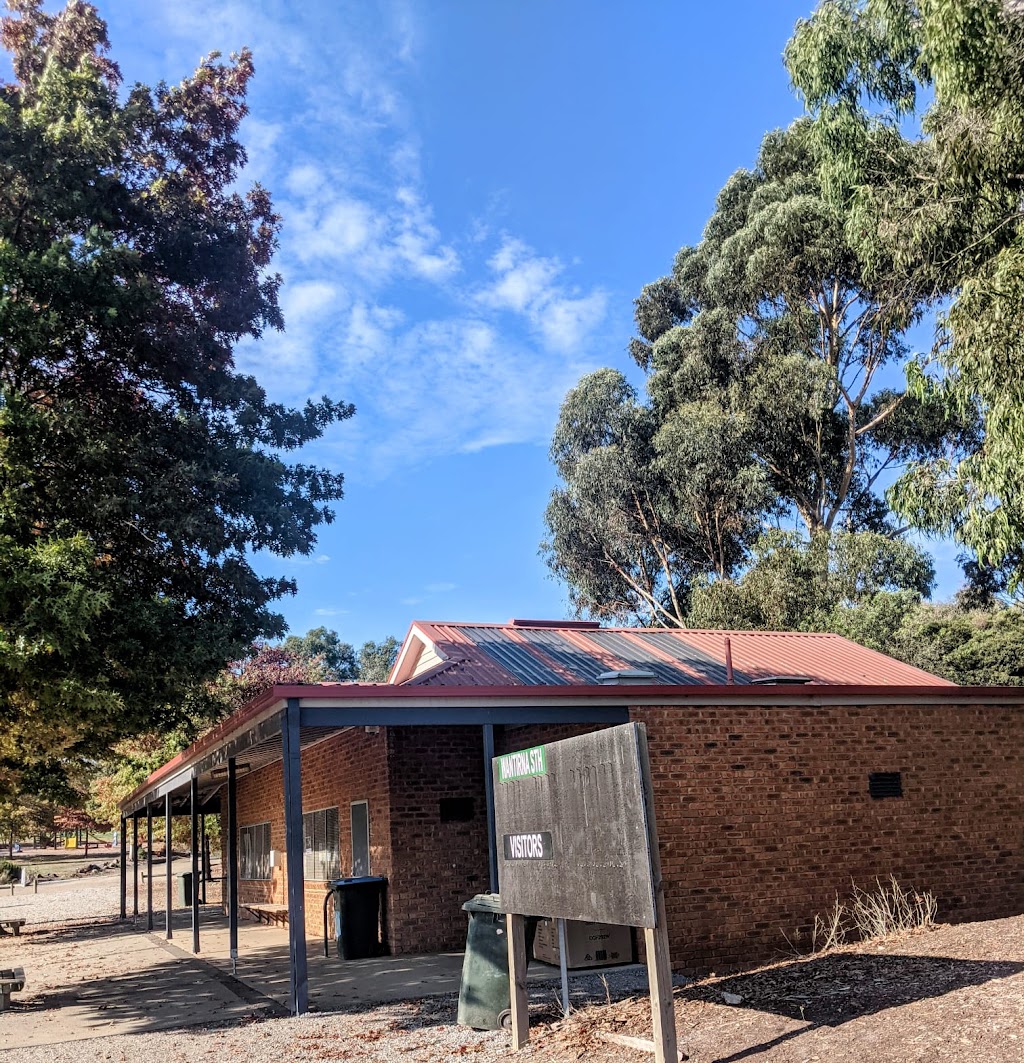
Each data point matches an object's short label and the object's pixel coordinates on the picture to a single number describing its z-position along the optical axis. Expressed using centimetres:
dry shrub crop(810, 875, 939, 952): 1073
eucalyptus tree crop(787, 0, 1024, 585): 1220
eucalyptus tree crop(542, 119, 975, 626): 3241
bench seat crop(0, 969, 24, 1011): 1066
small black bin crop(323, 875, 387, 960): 1305
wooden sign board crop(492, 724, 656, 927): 652
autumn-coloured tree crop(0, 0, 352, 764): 1268
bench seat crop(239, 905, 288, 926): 1856
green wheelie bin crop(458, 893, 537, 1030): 837
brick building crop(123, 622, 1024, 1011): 1066
